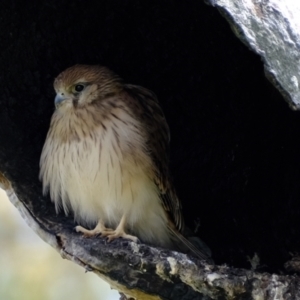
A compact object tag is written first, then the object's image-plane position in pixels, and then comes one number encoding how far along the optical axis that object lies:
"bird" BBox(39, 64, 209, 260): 8.53
